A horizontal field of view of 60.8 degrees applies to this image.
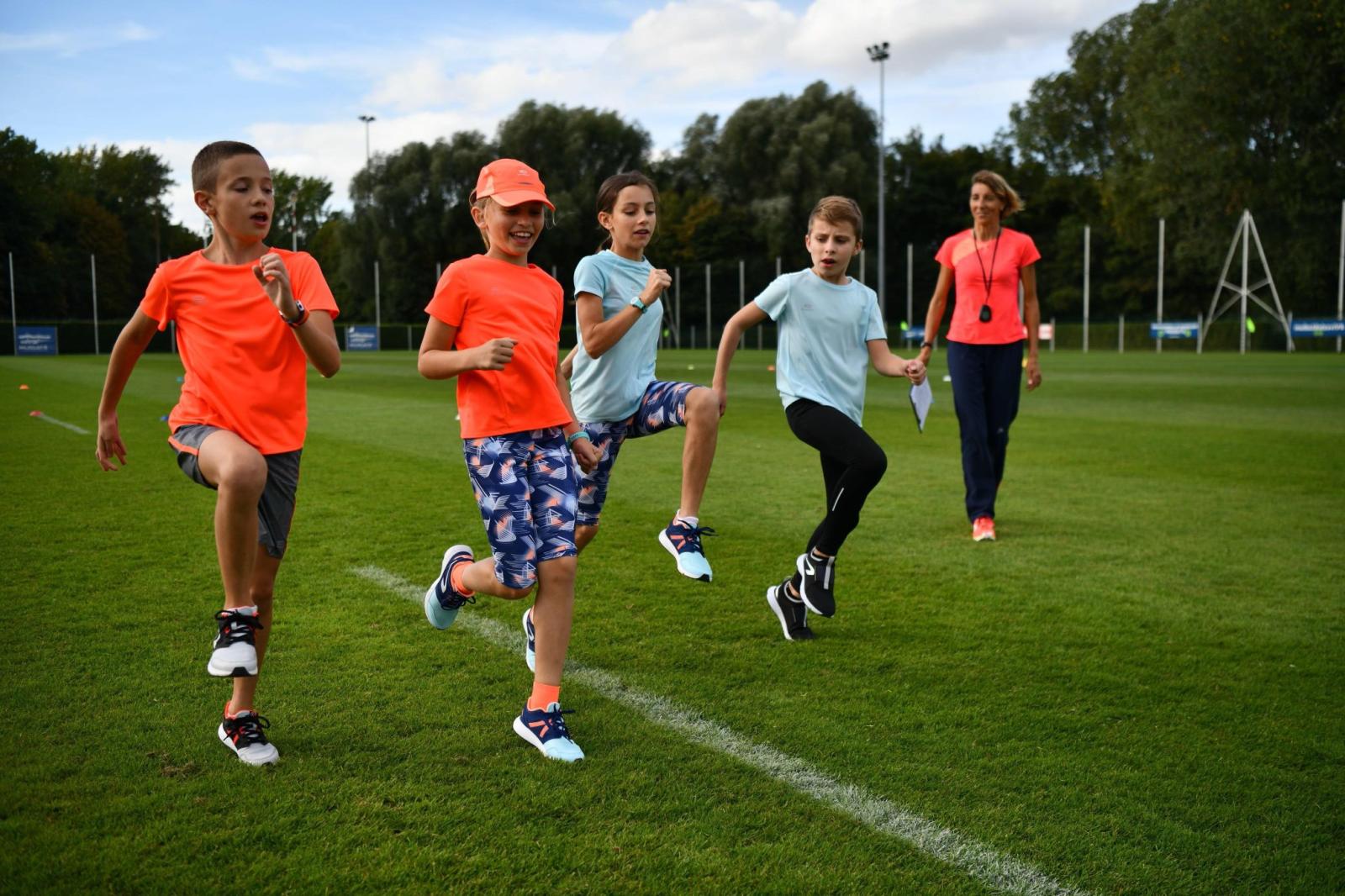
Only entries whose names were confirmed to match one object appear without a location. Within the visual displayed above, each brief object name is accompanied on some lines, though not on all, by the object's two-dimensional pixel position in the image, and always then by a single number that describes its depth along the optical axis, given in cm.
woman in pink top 731
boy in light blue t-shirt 502
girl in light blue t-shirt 505
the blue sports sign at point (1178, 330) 4704
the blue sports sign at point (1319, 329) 4166
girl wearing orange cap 374
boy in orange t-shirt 335
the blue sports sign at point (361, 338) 5812
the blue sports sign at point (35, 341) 4916
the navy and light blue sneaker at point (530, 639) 430
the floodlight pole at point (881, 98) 4600
